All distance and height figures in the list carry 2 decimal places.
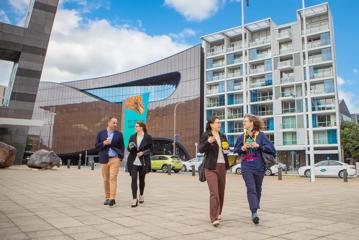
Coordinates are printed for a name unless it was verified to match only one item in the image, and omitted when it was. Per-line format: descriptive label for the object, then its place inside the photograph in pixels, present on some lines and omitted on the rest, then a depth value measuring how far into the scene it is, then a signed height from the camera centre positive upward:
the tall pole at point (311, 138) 18.77 +1.80
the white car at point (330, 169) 22.35 -0.18
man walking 6.56 +0.13
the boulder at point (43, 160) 23.42 -0.04
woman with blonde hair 5.01 +0.18
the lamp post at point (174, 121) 55.18 +7.16
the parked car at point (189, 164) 30.96 -0.07
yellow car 27.56 +0.01
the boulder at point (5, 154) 21.28 +0.31
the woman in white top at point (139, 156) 6.67 +0.13
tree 43.34 +3.94
